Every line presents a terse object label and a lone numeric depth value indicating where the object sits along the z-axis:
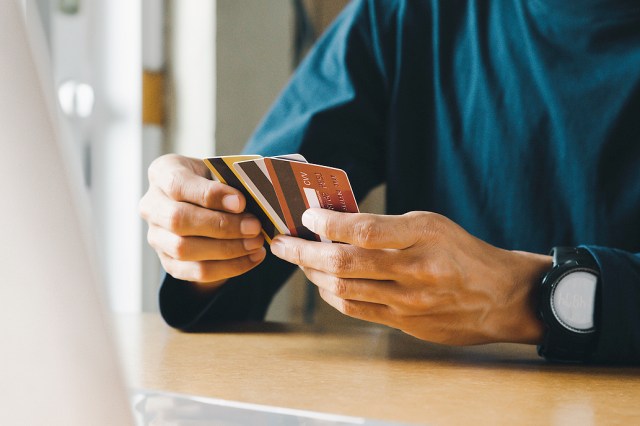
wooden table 0.52
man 0.76
